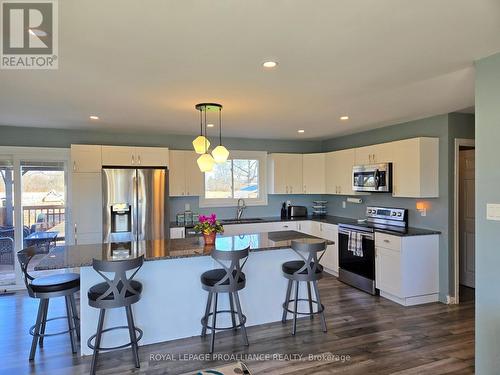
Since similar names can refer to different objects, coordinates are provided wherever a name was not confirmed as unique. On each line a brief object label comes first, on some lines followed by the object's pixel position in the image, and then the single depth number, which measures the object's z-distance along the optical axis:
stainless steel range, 4.61
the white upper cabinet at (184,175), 5.53
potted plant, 3.45
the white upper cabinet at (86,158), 4.89
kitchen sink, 5.77
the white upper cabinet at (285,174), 6.23
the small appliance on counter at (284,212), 6.45
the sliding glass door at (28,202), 4.97
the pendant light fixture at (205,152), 3.44
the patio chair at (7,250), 4.98
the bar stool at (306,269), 3.27
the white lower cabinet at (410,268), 4.16
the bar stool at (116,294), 2.64
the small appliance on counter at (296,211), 6.37
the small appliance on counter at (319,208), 6.63
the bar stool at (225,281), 2.99
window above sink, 6.15
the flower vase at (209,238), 3.48
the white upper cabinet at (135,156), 5.02
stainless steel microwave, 4.66
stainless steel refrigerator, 4.84
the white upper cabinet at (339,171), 5.52
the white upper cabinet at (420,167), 4.23
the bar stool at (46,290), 2.84
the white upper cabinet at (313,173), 6.28
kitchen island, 3.04
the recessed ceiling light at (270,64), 2.42
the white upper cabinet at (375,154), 4.70
